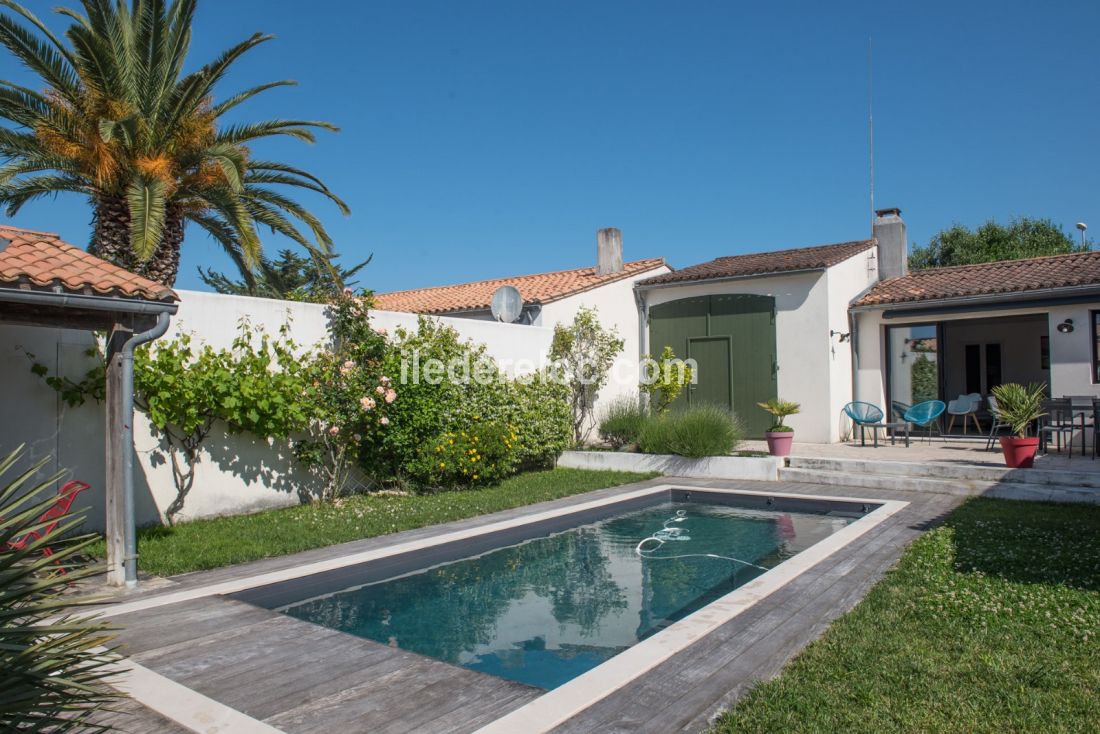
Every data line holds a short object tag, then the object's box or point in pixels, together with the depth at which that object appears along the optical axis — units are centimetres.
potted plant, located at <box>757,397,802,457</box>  1238
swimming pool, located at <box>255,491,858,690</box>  531
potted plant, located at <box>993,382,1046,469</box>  1032
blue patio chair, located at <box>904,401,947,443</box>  1364
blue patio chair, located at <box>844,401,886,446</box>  1388
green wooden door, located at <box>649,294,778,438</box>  1577
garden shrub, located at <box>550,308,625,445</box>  1493
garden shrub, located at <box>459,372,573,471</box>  1183
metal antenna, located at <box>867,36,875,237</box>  1891
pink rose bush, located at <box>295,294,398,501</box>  993
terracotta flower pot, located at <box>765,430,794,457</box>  1237
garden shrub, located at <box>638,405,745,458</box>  1262
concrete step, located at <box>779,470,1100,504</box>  932
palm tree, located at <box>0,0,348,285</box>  952
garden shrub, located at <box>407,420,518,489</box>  1061
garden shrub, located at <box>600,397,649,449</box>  1408
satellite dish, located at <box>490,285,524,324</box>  1466
